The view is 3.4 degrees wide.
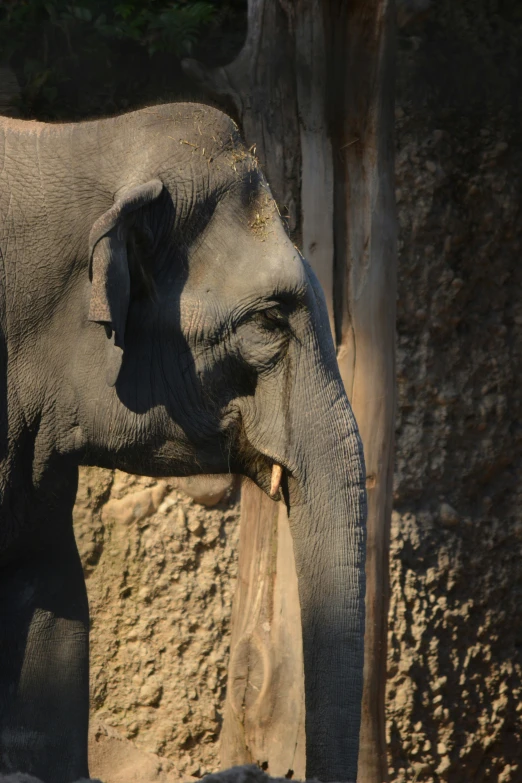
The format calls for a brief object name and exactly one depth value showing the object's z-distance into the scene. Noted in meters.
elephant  22.07
